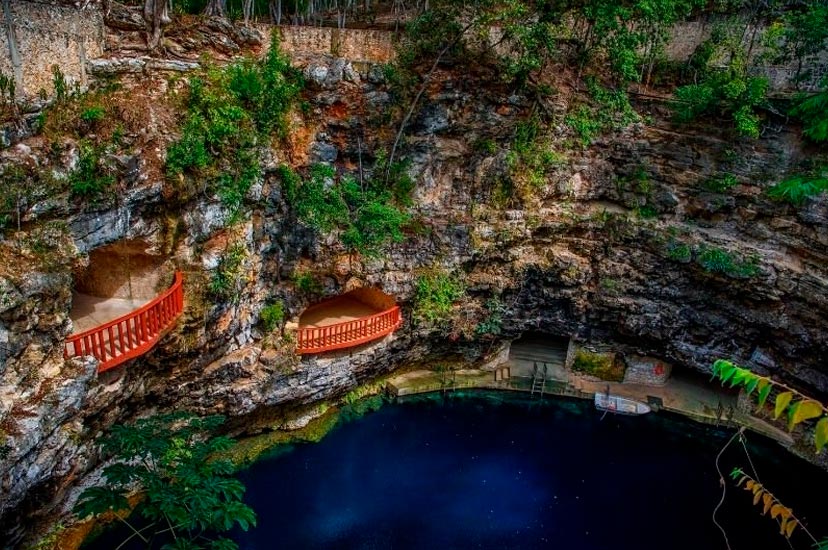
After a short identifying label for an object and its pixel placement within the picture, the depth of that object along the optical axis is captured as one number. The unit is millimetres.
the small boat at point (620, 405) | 19766
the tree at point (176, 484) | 8055
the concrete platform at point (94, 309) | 13055
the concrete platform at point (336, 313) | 18656
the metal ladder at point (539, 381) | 20527
